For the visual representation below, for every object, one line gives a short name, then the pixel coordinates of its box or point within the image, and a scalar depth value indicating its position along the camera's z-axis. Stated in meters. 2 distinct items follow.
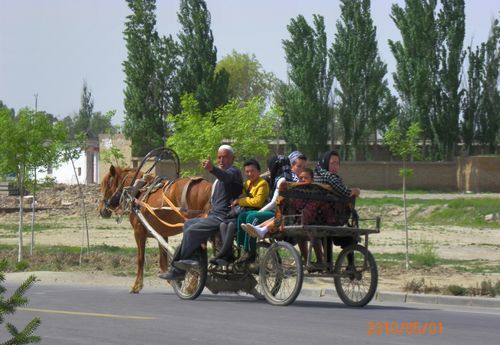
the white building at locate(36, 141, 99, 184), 89.95
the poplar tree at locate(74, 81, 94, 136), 139.10
